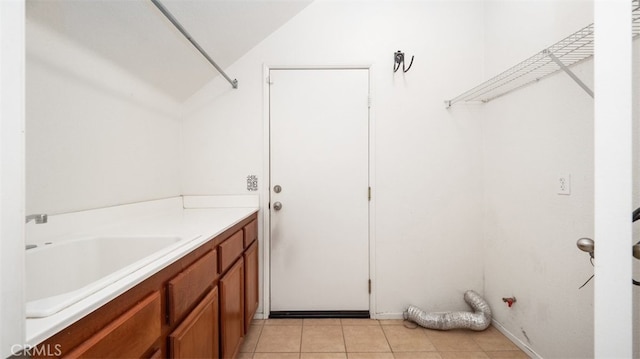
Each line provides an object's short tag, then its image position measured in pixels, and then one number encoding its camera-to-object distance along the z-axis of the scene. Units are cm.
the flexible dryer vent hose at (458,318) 186
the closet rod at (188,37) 111
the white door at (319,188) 207
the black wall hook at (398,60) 204
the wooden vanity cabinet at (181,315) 54
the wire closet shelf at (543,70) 113
